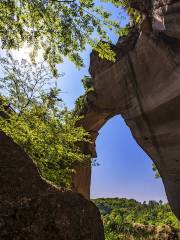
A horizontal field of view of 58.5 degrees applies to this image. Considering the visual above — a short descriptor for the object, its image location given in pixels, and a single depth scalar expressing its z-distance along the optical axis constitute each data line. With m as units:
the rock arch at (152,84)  7.98
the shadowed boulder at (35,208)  1.67
